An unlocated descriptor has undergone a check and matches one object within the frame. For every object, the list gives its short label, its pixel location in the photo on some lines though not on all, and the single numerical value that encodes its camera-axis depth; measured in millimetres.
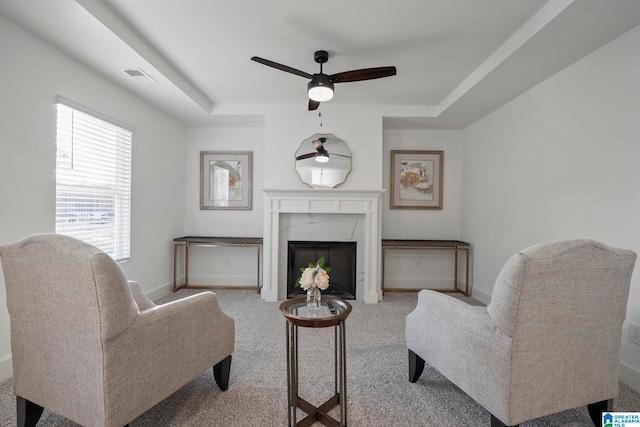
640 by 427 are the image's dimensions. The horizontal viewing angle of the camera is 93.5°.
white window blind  2523
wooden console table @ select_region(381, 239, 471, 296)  4070
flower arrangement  1712
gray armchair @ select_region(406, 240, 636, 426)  1312
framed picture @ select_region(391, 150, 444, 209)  4543
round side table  1530
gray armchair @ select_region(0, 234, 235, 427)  1246
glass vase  1739
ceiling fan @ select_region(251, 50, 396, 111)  2336
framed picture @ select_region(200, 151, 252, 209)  4539
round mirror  3979
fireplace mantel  3906
